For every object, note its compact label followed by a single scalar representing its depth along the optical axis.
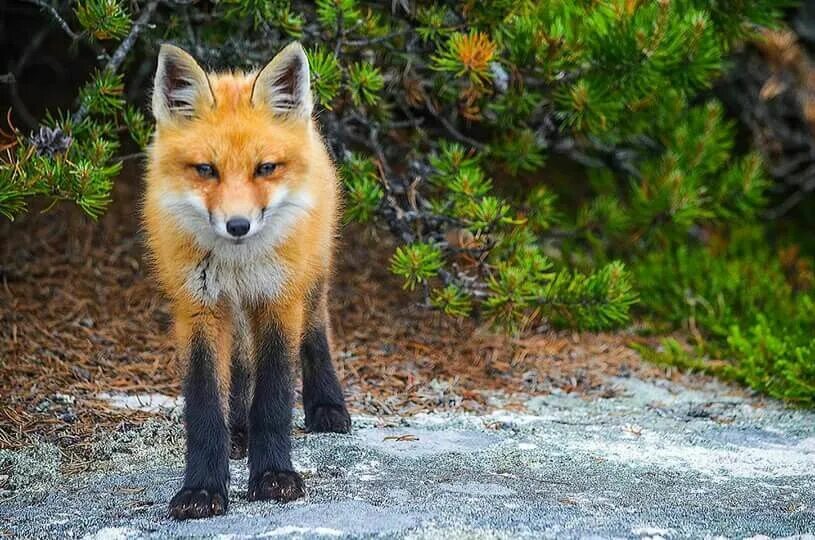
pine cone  7.48
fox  5.83
